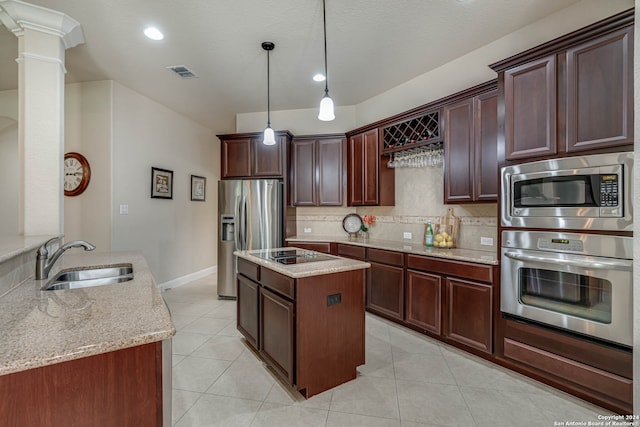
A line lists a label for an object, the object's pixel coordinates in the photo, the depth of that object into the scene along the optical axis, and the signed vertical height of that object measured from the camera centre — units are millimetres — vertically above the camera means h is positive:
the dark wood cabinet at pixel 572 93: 1714 +795
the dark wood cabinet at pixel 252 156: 4156 +852
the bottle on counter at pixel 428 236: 3139 -256
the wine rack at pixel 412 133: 3025 +916
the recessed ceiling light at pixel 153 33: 2520 +1624
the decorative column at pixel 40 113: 2357 +850
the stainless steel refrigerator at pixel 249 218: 4000 -61
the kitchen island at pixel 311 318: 1889 -741
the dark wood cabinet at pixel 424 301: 2643 -848
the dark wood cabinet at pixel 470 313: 2322 -853
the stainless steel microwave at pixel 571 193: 1711 +124
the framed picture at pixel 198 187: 5121 +492
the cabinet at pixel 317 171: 4090 +619
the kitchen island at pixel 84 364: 754 -426
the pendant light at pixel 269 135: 2812 +782
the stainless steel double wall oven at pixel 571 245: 1708 -217
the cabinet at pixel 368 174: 3648 +519
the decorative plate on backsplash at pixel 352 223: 4168 -144
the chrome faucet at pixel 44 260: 1578 -253
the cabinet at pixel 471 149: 2510 +588
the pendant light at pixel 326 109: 2096 +765
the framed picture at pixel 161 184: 4176 +465
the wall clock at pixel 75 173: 3545 +516
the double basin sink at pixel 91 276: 1736 -402
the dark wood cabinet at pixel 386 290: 3000 -850
